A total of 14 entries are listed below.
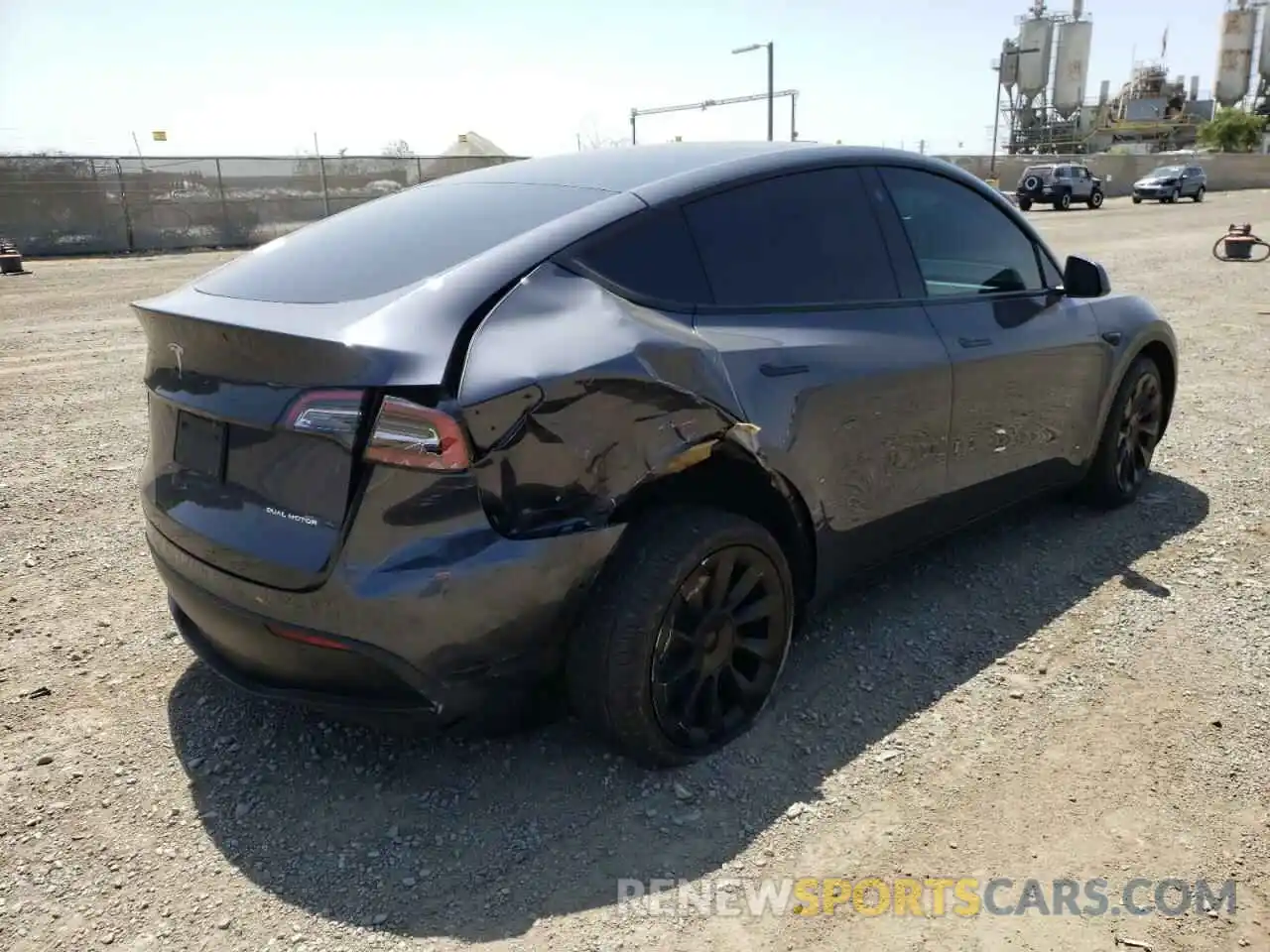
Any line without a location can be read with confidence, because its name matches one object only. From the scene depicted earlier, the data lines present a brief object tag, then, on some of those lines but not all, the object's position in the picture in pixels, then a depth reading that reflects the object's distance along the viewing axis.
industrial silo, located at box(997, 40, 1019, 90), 93.00
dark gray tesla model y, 2.29
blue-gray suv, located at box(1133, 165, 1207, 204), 41.38
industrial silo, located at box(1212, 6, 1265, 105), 95.69
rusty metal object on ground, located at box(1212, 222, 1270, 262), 16.58
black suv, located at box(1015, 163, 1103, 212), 38.09
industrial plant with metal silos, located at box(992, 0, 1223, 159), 93.56
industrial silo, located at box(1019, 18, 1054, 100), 98.45
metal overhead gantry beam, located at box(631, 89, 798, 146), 48.39
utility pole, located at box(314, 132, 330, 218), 26.47
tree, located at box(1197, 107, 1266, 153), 79.31
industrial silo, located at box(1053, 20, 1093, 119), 98.75
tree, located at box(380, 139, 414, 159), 32.47
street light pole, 46.00
